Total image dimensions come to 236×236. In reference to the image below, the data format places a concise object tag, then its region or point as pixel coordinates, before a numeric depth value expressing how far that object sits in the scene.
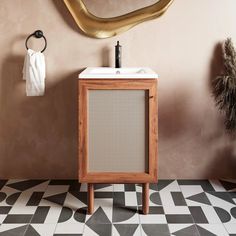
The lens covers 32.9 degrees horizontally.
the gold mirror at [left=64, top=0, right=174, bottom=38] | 2.94
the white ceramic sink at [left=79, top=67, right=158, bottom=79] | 2.43
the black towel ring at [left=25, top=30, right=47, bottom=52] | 2.99
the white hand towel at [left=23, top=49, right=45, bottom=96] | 2.90
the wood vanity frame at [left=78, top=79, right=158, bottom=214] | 2.44
